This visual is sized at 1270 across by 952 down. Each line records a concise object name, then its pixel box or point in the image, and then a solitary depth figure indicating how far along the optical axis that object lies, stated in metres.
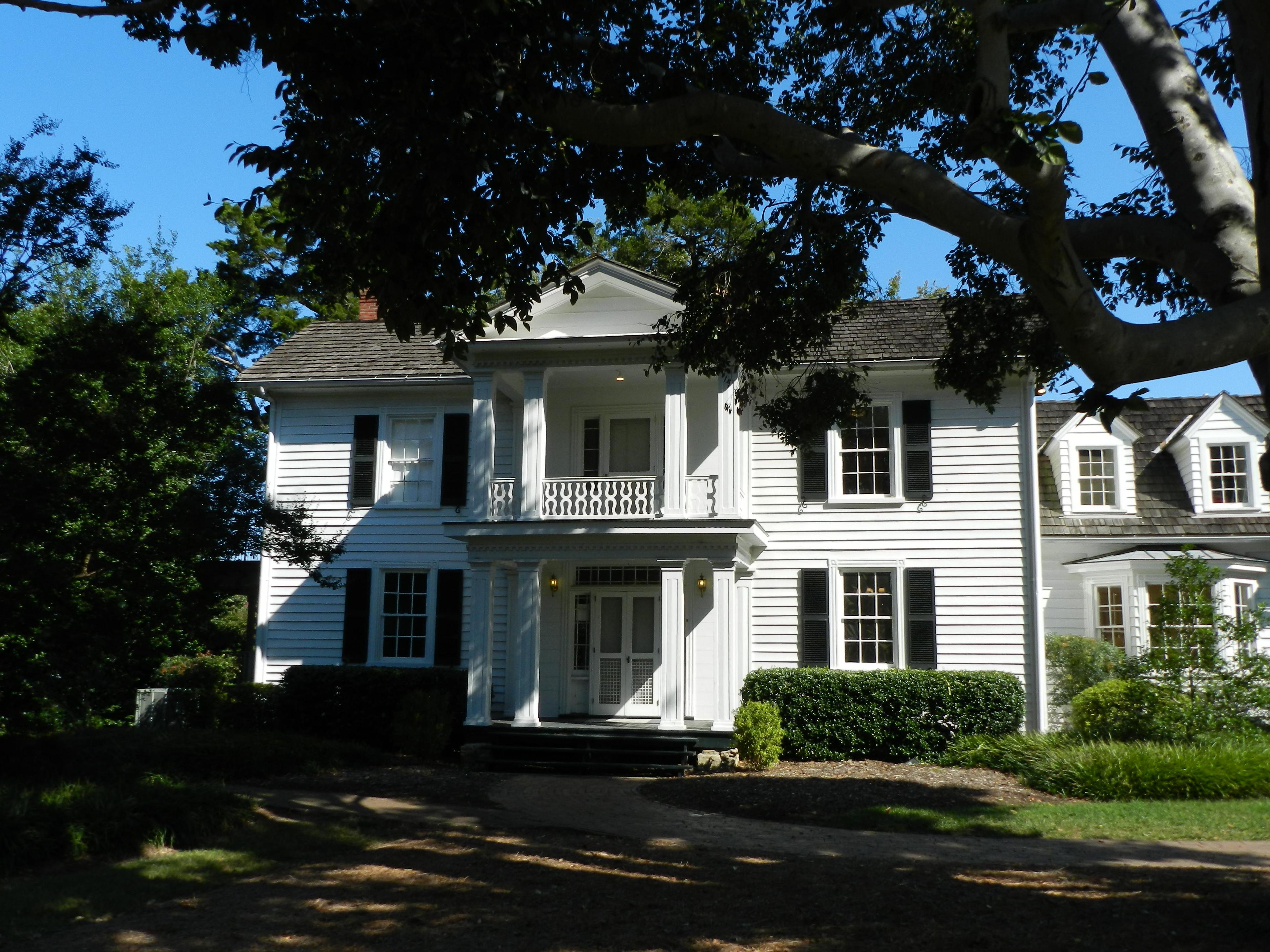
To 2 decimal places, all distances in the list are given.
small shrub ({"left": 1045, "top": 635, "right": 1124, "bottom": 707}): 19.14
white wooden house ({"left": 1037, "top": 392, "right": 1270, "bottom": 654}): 20.62
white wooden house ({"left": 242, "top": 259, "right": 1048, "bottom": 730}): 17.80
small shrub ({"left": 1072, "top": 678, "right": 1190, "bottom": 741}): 15.73
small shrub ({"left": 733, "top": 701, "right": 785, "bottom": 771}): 16.64
